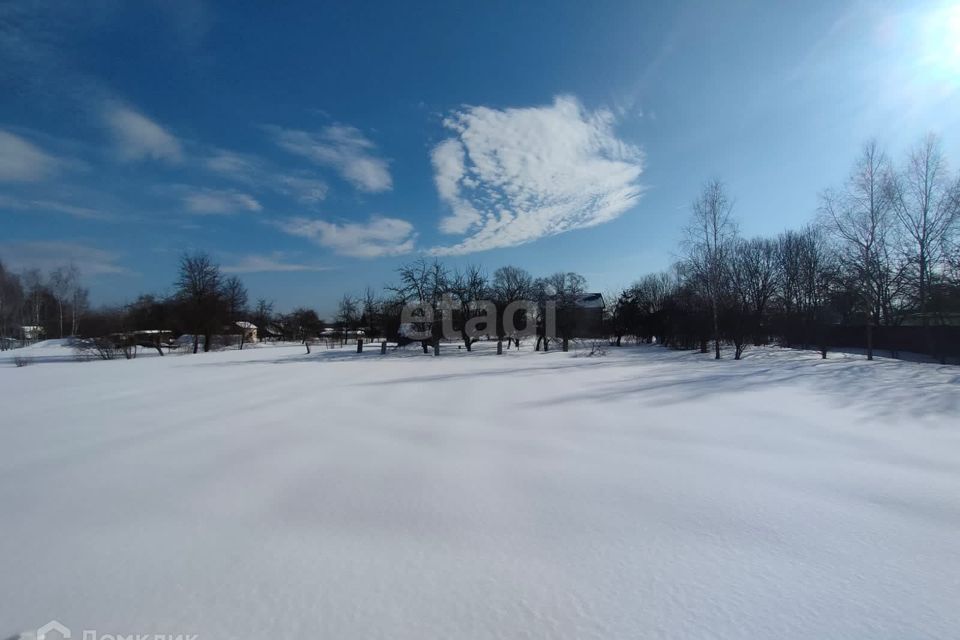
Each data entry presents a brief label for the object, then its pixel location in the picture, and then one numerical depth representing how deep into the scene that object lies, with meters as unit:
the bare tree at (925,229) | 16.47
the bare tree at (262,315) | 60.38
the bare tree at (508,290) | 32.12
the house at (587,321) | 38.08
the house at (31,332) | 44.22
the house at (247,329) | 46.66
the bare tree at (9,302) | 39.85
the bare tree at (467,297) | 31.02
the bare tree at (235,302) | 44.02
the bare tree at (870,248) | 17.50
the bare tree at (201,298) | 34.56
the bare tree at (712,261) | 21.12
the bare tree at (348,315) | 57.62
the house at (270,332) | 60.78
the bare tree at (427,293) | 29.58
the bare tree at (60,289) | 52.62
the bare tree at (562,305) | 34.44
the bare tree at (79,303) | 52.53
